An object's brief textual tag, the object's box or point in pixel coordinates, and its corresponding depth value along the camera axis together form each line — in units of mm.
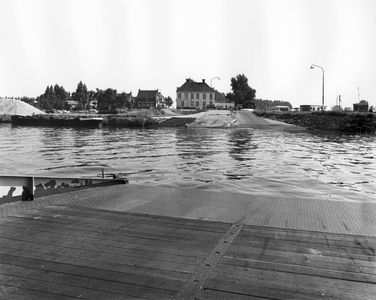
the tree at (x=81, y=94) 163875
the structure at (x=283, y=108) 113438
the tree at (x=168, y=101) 155562
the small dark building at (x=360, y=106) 90919
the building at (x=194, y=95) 129250
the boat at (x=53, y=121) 78312
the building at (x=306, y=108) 101025
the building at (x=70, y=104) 173000
